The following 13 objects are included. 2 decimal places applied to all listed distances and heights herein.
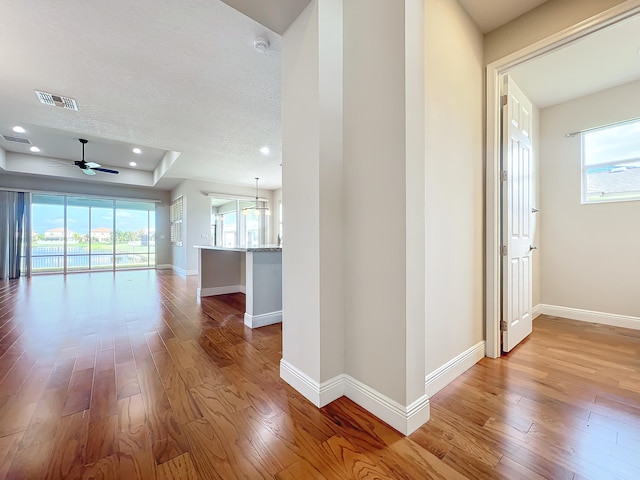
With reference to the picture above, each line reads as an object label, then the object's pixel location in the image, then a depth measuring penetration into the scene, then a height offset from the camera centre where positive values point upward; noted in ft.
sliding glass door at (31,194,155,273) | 23.88 +0.70
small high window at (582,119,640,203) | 9.43 +2.88
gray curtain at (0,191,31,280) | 20.97 +0.64
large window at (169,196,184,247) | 26.00 +2.20
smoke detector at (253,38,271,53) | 7.57 +5.84
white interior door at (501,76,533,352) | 7.36 +0.68
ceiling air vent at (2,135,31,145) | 16.74 +6.77
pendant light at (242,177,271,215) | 28.84 +3.51
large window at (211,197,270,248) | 29.96 +1.78
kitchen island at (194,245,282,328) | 9.84 -1.82
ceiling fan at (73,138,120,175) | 17.46 +5.10
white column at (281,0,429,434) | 4.45 +0.65
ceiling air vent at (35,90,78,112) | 10.53 +5.94
